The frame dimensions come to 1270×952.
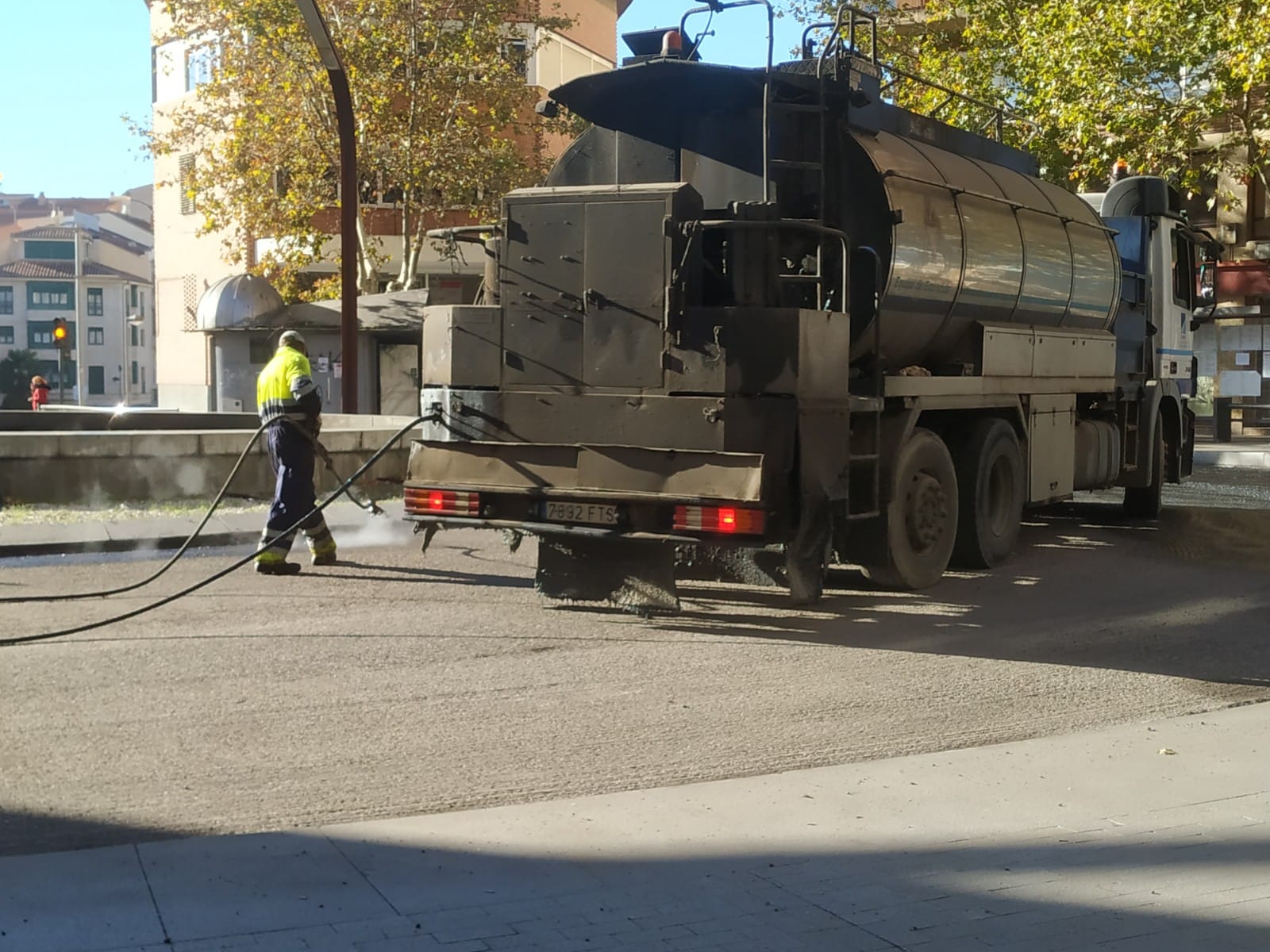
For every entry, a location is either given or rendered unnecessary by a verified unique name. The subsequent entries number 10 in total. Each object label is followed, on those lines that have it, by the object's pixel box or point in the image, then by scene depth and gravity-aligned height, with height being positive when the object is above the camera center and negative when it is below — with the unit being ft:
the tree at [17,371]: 286.05 +9.47
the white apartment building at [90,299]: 374.63 +29.89
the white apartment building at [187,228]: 158.92 +20.20
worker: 38.55 -0.42
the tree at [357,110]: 102.68 +20.66
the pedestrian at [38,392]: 127.24 +2.54
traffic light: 122.42 +6.86
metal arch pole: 57.57 +7.79
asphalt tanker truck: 29.99 +1.69
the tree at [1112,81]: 93.66 +21.65
